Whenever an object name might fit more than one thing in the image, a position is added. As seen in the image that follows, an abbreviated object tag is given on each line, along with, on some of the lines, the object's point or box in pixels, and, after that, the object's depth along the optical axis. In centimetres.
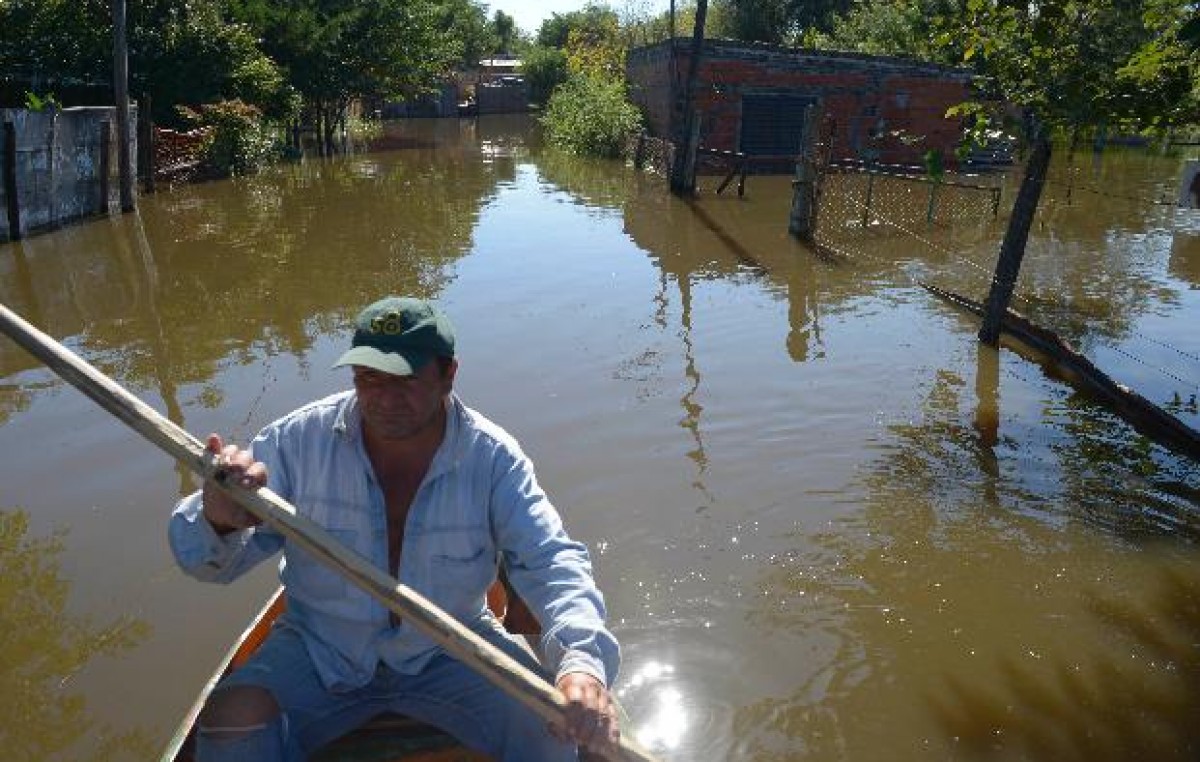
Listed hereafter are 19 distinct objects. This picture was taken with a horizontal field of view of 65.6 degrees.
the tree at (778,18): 4459
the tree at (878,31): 3093
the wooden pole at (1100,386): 684
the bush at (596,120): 2880
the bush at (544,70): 5341
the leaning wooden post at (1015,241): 829
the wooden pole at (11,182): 1272
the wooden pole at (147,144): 1776
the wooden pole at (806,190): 1394
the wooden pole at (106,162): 1551
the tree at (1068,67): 675
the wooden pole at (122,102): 1531
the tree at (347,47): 2581
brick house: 2633
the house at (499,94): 5497
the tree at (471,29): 5709
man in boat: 260
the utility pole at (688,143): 2022
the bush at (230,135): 2128
